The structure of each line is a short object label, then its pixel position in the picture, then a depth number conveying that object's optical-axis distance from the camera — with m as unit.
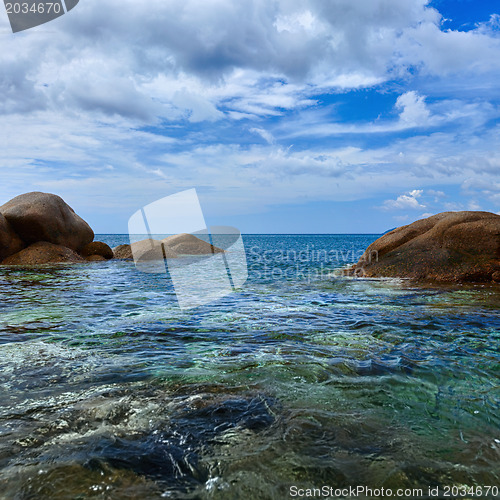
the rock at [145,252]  28.75
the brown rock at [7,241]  20.03
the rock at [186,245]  32.19
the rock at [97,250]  25.43
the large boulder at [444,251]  12.42
